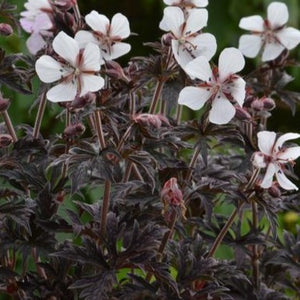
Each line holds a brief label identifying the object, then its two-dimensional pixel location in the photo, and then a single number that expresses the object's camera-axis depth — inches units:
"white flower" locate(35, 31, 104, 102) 57.3
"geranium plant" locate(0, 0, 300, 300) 57.8
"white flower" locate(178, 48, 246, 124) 58.1
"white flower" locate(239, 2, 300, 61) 62.5
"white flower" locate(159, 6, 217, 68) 58.9
